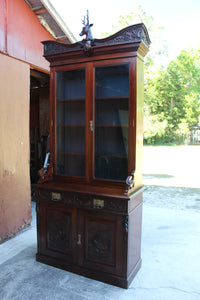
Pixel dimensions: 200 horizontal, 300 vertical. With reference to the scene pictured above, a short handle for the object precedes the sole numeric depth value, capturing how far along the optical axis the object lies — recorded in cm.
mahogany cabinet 215
